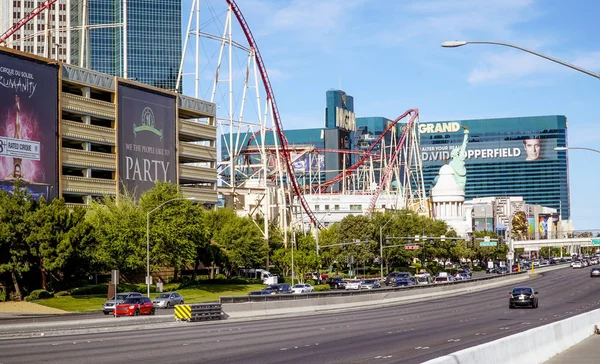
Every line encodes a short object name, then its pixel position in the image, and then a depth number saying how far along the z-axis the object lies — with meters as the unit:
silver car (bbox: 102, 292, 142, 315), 62.87
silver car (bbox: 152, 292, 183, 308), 72.25
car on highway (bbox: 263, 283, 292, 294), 78.93
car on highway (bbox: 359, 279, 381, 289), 96.06
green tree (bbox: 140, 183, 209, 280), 90.00
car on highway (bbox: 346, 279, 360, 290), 97.70
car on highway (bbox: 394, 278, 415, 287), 93.62
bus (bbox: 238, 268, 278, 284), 114.99
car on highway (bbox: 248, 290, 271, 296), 75.72
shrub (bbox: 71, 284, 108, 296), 80.22
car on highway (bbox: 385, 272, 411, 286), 110.98
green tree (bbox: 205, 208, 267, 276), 111.75
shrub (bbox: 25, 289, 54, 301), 76.50
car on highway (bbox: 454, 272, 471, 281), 120.43
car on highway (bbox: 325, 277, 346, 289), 105.38
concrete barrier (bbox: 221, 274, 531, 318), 57.75
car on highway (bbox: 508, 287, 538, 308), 60.81
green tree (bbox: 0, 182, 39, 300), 77.69
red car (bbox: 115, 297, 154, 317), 59.94
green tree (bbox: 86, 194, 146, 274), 86.62
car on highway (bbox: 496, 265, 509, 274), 156.62
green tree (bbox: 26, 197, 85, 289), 78.62
